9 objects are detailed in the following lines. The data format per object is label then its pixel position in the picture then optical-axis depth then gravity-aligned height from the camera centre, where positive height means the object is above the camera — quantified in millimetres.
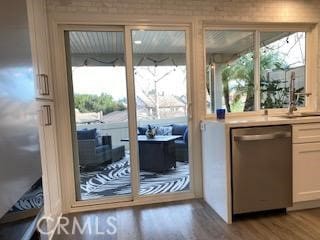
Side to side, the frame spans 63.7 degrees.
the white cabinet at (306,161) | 2621 -647
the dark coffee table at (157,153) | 3186 -621
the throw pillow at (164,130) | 3231 -331
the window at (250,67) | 3248 +440
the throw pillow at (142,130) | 3146 -308
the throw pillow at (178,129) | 3193 -314
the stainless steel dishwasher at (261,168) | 2473 -660
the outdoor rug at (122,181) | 3100 -953
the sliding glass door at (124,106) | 2938 -2
